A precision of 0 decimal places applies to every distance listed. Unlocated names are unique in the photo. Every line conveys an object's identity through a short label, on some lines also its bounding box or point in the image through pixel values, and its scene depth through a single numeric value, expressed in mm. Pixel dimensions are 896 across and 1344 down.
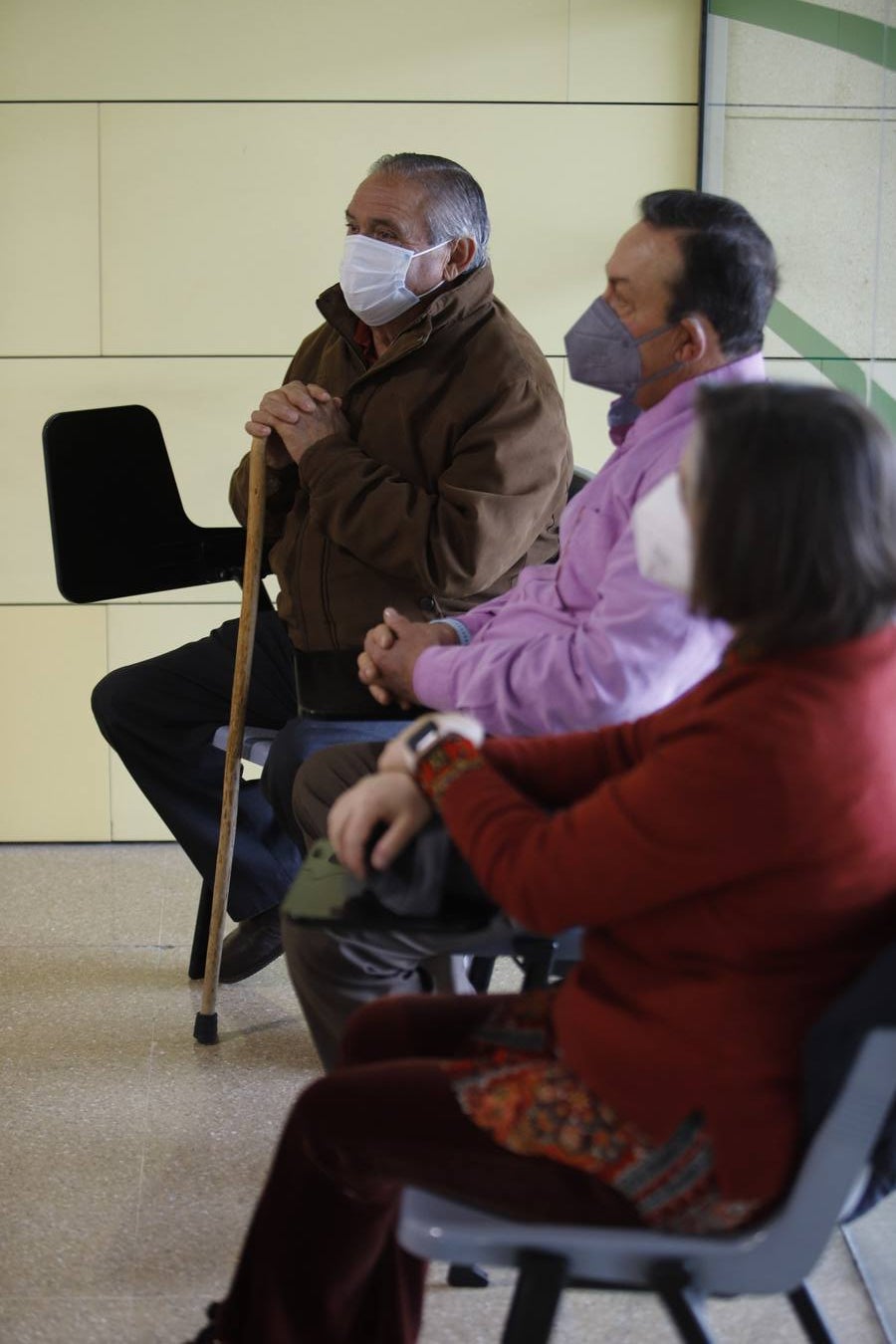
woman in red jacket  3240
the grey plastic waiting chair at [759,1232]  3143
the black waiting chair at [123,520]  4873
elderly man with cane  4567
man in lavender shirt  4083
